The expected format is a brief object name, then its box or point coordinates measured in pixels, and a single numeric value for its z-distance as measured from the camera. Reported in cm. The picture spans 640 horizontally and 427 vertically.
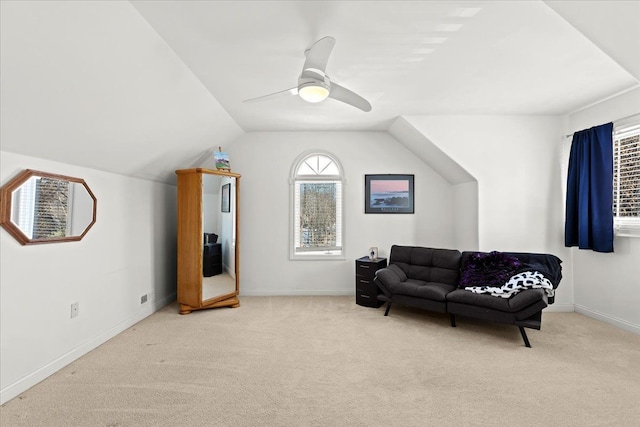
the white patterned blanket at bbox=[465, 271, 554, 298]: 295
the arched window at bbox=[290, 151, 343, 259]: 471
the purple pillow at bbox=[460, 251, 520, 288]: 329
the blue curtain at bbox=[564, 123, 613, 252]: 325
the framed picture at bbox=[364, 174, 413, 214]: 464
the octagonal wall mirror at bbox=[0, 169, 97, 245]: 209
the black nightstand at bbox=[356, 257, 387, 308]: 402
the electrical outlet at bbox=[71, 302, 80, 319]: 259
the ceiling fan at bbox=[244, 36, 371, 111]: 189
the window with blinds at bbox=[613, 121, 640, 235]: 309
